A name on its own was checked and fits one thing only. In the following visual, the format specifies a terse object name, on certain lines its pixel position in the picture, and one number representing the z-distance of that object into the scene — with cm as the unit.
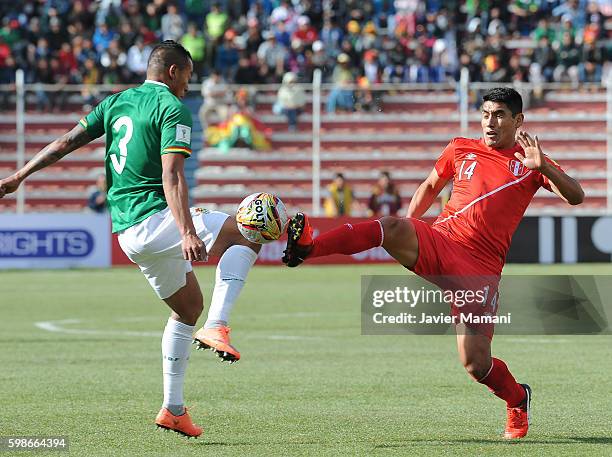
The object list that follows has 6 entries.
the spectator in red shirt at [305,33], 6481
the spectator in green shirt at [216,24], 6494
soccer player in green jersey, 1486
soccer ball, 1495
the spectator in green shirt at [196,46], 6228
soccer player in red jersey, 1551
